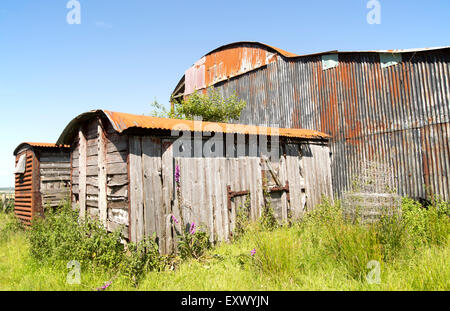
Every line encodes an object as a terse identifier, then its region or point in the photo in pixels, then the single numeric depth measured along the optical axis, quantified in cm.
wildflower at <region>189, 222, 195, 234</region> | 595
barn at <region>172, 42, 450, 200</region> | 784
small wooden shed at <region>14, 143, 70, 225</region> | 912
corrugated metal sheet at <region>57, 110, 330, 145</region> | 555
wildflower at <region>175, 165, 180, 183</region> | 598
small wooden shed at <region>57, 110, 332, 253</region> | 556
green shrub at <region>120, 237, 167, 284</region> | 468
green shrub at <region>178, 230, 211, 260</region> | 572
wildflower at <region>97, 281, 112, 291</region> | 415
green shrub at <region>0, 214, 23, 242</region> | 823
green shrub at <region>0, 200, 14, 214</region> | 1359
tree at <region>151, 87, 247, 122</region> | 1350
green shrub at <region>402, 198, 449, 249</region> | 524
